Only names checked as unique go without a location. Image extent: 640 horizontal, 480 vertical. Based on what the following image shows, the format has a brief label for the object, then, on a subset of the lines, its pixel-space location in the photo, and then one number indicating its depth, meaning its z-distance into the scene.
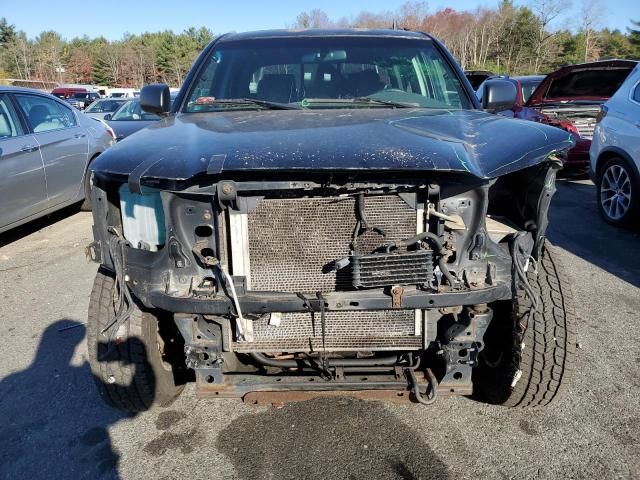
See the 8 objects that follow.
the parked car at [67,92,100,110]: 25.72
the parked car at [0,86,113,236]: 5.31
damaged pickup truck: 2.08
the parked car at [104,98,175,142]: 10.15
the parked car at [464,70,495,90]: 13.19
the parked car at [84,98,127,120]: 14.77
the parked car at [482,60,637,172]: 8.14
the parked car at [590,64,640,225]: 5.60
